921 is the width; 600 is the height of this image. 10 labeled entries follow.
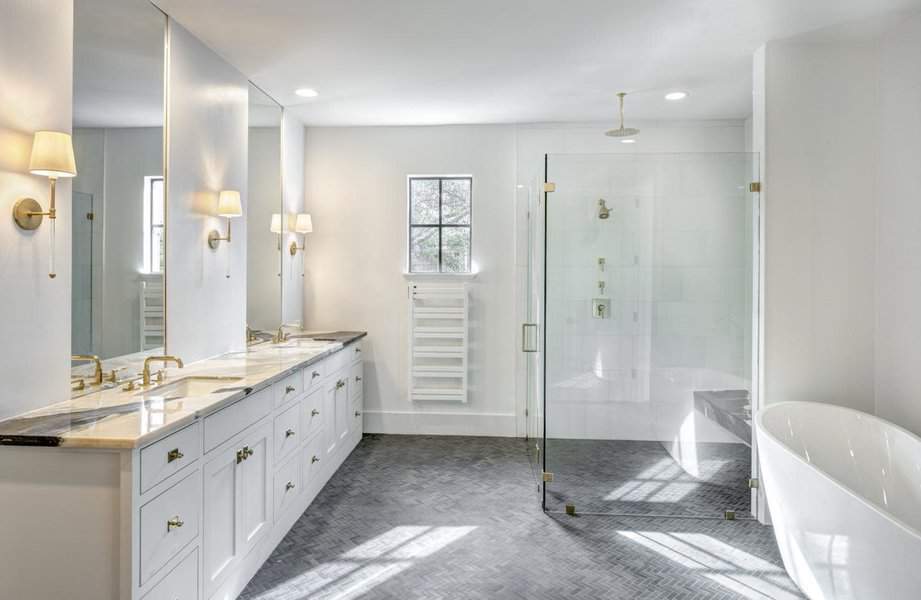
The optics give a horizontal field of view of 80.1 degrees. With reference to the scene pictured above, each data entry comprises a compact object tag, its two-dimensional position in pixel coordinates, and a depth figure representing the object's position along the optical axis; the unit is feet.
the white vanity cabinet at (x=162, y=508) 5.27
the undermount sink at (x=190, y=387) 7.32
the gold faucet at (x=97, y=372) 7.18
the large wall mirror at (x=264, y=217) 11.97
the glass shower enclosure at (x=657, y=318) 10.30
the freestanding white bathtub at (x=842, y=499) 5.88
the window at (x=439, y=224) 15.40
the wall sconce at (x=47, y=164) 6.01
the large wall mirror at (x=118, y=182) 7.02
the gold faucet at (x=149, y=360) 7.66
